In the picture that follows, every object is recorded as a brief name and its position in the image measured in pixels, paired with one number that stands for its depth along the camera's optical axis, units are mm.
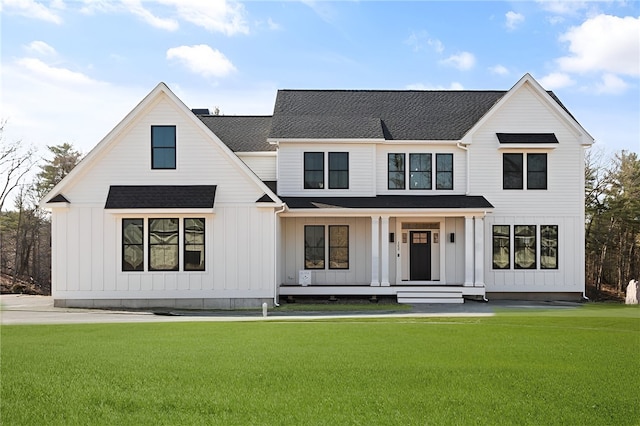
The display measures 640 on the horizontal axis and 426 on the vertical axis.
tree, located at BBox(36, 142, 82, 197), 46094
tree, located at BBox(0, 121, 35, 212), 42156
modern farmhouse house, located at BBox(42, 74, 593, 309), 22281
